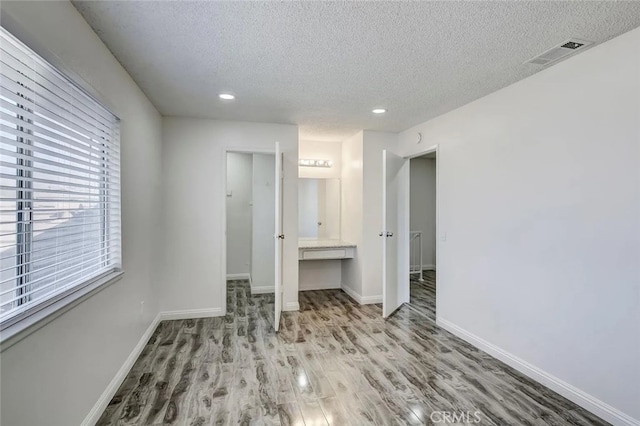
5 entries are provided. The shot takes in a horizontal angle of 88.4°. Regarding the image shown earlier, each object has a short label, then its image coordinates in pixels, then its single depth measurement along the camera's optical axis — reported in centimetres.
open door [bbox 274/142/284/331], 360
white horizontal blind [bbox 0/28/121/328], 140
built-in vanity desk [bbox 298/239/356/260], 479
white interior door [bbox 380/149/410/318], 405
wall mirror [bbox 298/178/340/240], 538
